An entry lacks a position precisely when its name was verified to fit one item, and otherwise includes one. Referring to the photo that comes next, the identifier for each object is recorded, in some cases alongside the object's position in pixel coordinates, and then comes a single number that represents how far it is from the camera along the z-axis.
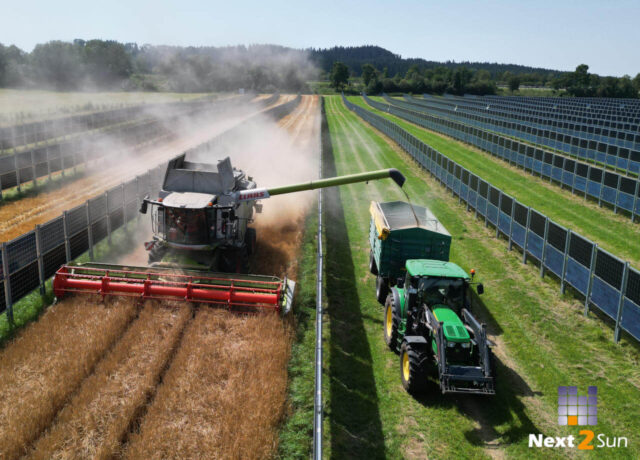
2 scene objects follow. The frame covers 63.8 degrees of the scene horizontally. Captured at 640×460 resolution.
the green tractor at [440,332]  10.27
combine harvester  14.43
